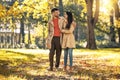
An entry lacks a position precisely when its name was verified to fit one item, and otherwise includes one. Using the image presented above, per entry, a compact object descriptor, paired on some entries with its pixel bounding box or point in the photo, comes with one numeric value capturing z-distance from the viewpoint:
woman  13.39
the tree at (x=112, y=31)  51.38
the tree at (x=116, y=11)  47.12
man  13.47
